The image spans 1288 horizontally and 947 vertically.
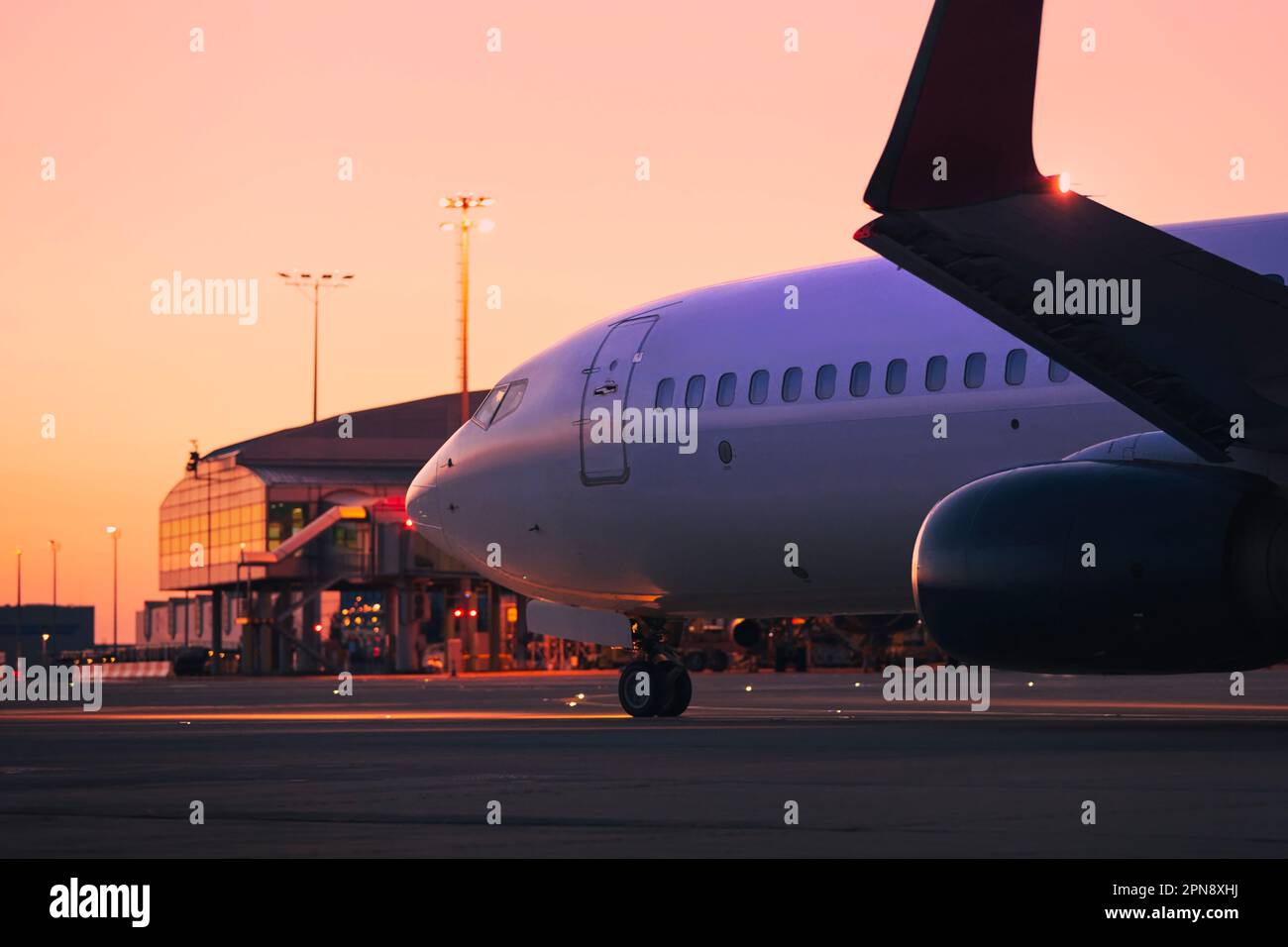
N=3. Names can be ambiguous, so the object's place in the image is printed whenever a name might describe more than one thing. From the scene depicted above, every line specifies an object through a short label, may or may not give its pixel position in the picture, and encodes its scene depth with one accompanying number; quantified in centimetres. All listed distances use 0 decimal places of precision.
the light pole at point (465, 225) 7506
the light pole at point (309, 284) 9656
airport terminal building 8694
